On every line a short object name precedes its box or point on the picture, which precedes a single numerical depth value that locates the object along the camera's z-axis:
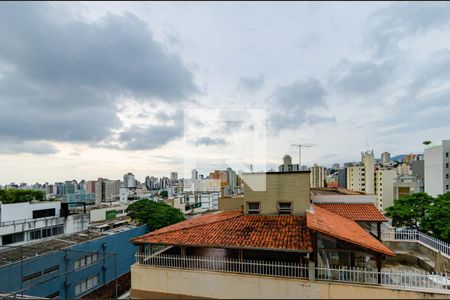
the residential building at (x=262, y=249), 6.05
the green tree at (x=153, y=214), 23.23
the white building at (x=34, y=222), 15.06
